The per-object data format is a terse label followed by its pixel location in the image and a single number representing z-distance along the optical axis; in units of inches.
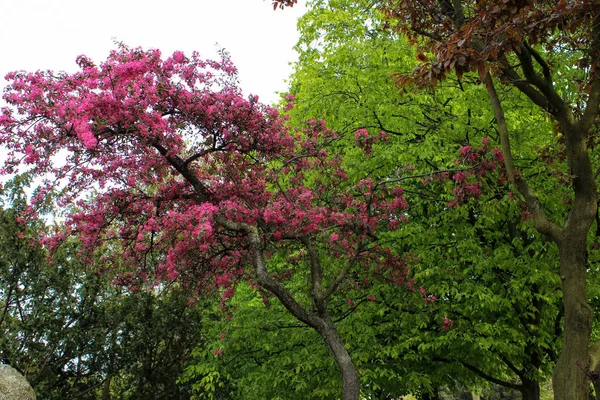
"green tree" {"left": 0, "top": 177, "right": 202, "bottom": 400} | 579.2
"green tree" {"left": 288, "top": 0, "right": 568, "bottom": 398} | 481.7
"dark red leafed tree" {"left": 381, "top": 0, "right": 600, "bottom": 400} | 258.4
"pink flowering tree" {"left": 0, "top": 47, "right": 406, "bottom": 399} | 334.0
